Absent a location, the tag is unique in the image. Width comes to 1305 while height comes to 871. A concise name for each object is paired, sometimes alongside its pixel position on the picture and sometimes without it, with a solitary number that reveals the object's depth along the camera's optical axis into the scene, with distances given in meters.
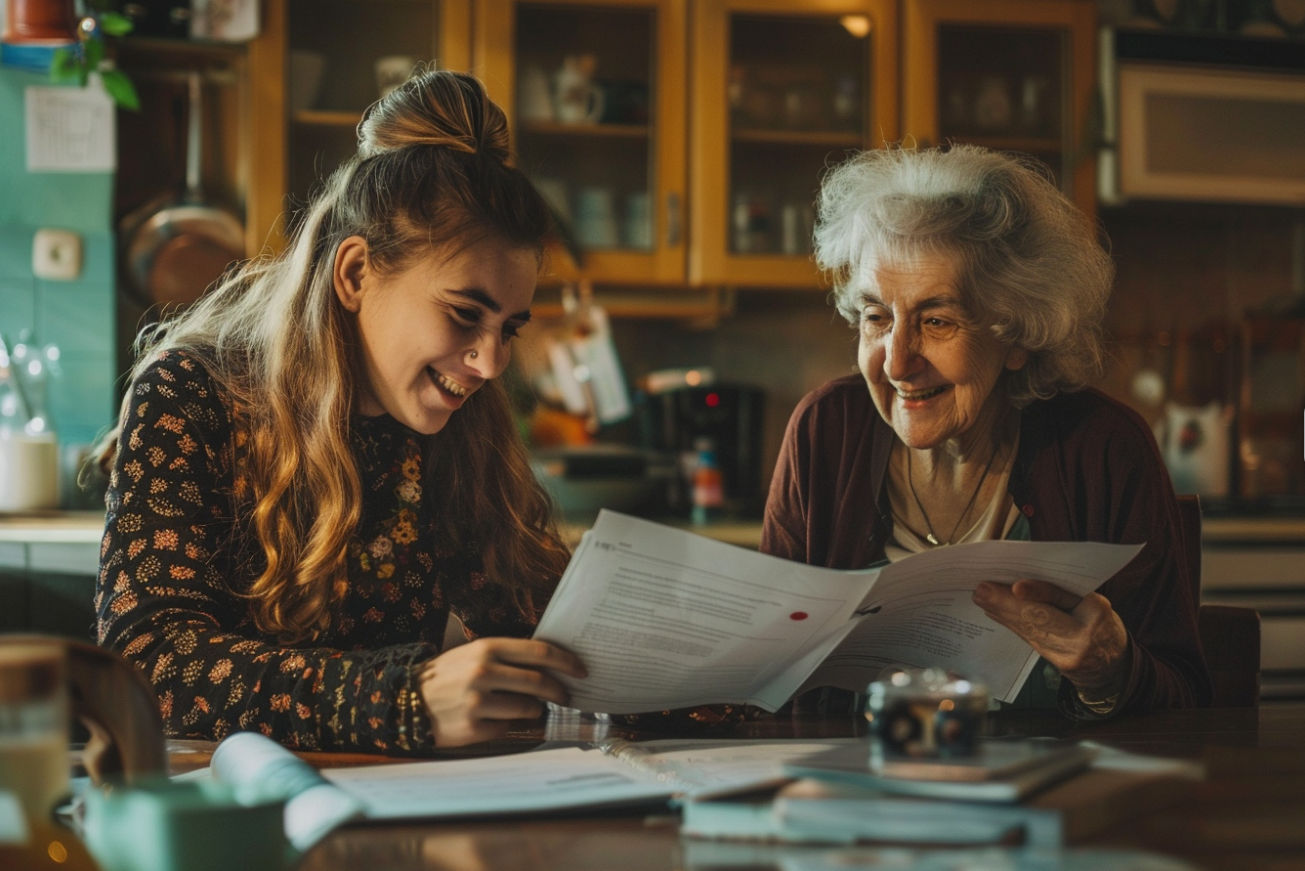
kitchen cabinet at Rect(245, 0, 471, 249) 2.79
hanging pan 2.75
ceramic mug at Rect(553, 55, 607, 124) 2.99
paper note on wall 2.65
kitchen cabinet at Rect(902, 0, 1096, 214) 3.04
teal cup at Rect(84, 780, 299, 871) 0.52
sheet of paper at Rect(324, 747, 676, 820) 0.73
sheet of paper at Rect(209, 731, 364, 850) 0.66
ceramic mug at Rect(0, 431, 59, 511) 2.58
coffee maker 3.05
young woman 1.11
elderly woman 1.39
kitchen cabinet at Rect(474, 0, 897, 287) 2.96
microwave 3.08
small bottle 2.83
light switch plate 2.67
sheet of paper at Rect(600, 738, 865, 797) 0.80
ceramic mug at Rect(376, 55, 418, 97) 2.89
